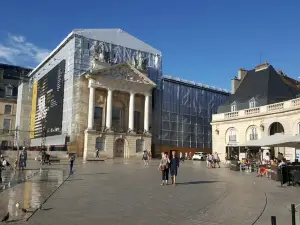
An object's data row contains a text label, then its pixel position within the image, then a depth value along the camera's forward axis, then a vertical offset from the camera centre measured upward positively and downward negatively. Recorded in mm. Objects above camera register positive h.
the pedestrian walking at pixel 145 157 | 23653 -1475
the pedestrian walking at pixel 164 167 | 10567 -1083
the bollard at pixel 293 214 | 3709 -1076
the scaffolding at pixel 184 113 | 41094 +5041
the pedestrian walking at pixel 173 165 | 10773 -1014
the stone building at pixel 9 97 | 49191 +9260
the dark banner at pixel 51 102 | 37220 +6304
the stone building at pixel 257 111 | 23114 +3251
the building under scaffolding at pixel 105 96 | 35540 +7606
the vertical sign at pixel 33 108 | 45964 +6076
